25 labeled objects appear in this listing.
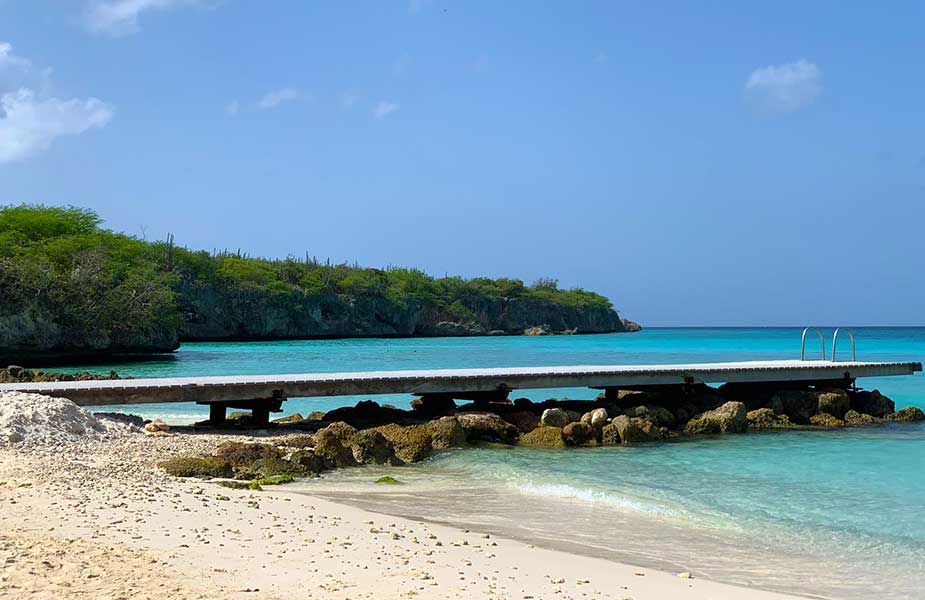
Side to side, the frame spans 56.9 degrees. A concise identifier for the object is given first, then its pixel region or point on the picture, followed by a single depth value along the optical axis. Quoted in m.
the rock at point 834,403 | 19.12
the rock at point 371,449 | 12.27
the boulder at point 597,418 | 15.55
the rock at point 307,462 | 11.08
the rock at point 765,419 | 18.03
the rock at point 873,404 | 19.97
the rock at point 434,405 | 17.08
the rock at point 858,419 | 18.98
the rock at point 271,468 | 10.72
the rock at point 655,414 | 16.72
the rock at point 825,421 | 18.59
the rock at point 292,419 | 15.94
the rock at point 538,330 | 115.38
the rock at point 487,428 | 14.67
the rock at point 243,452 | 11.16
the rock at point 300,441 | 12.86
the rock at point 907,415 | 19.67
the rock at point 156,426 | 13.27
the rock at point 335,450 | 11.82
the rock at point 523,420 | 15.87
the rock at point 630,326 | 148.75
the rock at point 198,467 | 10.30
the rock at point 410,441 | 12.91
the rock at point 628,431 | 15.37
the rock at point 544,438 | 14.66
